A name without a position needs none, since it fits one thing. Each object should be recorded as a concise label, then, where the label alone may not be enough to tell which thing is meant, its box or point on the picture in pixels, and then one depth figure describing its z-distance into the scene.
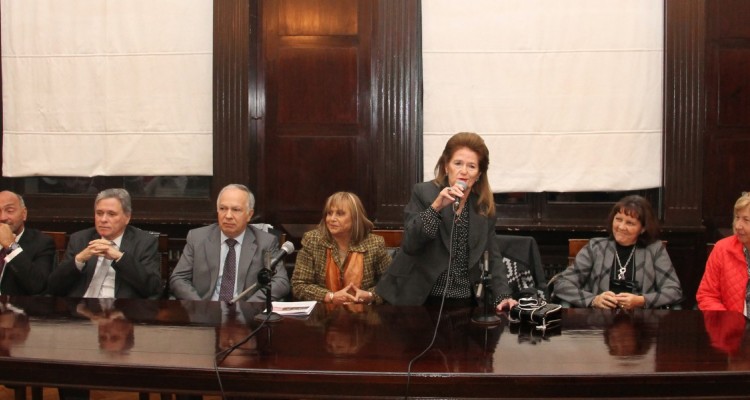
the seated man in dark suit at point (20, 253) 4.20
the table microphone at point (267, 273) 3.05
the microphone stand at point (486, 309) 3.07
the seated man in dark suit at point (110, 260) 3.99
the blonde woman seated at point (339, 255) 4.12
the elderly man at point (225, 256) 4.11
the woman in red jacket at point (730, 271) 3.82
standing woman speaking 3.53
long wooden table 2.47
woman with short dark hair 4.00
